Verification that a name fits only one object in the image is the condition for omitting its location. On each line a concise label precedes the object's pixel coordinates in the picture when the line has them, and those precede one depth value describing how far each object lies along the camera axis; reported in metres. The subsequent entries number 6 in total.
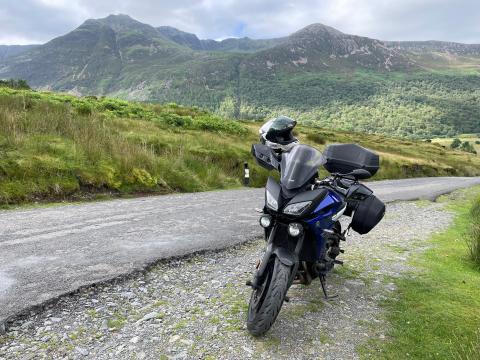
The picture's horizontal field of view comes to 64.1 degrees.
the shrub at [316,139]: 32.78
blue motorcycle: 3.62
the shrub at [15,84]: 27.00
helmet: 4.71
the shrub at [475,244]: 6.45
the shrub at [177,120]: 24.38
